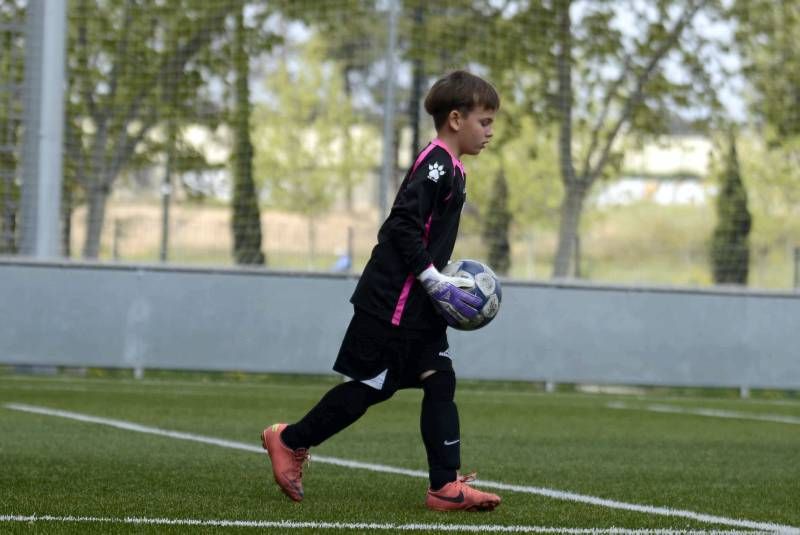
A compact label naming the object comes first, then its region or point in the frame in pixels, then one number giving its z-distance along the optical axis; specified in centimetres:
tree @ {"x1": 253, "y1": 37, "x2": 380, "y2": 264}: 1839
